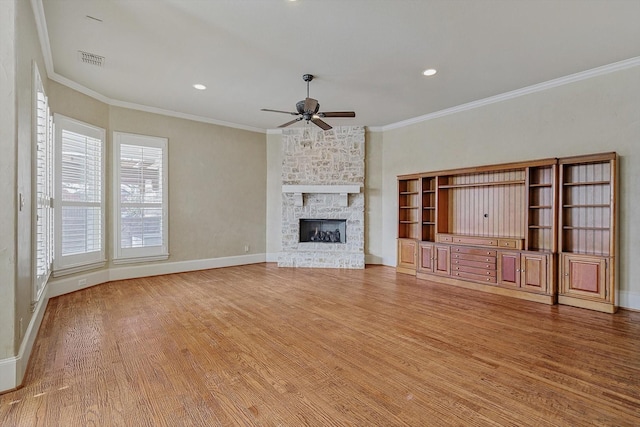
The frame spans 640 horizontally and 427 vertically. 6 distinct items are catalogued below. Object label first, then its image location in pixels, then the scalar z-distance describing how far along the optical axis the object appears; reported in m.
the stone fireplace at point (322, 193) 7.13
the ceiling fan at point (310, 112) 4.26
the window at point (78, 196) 4.63
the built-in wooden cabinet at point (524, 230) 4.18
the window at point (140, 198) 5.63
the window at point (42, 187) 3.16
